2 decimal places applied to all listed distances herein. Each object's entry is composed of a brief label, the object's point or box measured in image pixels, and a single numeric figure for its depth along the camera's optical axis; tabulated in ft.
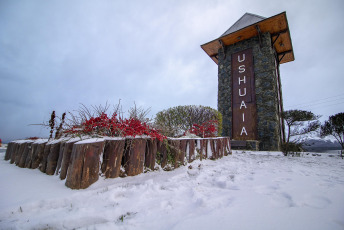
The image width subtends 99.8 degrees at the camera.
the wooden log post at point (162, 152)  6.96
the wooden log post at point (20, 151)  7.50
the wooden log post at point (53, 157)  5.48
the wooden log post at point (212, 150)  10.09
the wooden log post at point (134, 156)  5.60
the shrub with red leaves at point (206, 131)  16.16
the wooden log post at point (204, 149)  9.44
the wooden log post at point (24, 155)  7.07
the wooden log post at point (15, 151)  8.28
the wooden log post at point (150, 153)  6.38
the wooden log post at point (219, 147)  11.11
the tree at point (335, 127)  17.70
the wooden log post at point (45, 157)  5.92
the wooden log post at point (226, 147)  13.21
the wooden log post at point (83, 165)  4.22
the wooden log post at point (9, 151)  9.42
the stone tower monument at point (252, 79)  22.00
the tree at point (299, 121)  20.24
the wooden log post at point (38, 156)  6.38
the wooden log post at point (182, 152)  7.70
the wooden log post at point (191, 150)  8.38
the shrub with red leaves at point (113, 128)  6.01
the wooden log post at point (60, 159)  5.29
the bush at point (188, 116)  20.33
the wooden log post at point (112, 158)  5.10
